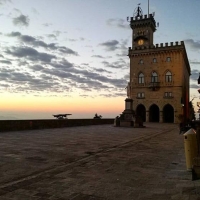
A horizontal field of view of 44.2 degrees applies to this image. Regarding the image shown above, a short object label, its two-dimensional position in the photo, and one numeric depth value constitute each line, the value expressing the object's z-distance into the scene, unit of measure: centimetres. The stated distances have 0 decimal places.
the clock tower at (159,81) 5275
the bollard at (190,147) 658
